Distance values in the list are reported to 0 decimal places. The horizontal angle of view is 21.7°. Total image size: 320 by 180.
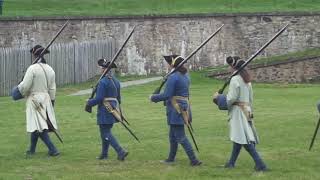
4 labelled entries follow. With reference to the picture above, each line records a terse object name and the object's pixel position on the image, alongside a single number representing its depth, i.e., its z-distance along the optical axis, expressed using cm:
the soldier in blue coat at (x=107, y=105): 1485
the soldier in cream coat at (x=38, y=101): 1551
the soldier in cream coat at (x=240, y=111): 1362
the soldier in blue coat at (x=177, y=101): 1425
